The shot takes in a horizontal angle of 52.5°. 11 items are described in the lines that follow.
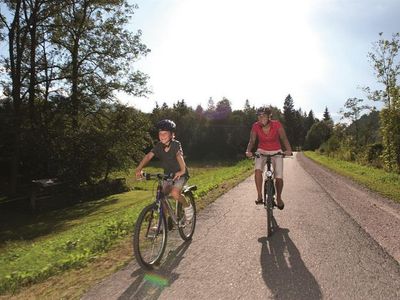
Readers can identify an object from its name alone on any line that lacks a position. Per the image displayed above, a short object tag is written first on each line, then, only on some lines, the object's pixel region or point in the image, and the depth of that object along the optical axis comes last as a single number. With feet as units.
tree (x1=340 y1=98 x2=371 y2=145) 183.52
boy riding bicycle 21.17
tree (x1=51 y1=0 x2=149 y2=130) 98.43
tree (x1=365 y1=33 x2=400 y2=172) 85.97
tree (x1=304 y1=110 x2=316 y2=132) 495.65
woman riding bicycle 26.73
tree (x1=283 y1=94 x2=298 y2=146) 446.19
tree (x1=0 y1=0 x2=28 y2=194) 91.50
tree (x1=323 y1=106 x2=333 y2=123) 567.18
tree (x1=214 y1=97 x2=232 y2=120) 355.15
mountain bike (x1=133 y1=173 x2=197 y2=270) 18.25
